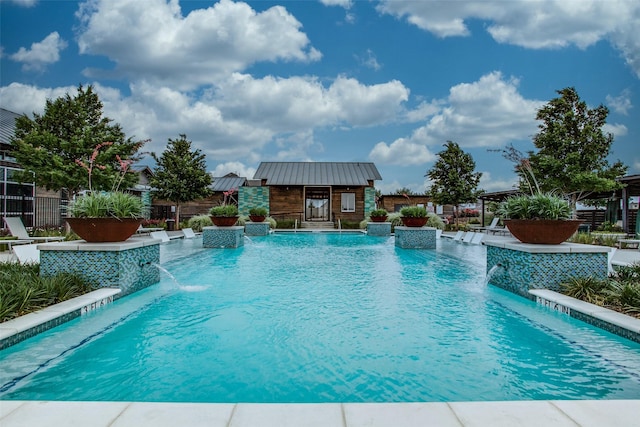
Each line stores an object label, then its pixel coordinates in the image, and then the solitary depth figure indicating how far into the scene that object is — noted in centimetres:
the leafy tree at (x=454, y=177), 2372
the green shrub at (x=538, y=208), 643
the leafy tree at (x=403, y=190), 4021
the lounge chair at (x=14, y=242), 1132
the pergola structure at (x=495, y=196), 2337
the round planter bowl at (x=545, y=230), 623
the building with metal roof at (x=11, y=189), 1575
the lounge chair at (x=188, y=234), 1728
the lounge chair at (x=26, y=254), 678
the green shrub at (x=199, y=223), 2186
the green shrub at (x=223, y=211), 1427
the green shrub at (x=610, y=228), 1800
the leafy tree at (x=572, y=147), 1741
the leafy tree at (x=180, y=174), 2262
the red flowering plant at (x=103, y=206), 626
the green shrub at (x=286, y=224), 2572
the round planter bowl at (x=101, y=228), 609
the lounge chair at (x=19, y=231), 1153
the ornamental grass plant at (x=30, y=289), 429
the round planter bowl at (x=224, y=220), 1412
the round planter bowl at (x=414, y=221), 1417
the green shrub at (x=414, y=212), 1417
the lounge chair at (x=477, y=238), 1421
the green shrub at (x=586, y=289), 516
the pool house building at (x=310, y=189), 2758
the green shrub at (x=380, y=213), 1994
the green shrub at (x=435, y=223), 2155
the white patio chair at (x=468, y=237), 1484
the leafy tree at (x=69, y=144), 1477
